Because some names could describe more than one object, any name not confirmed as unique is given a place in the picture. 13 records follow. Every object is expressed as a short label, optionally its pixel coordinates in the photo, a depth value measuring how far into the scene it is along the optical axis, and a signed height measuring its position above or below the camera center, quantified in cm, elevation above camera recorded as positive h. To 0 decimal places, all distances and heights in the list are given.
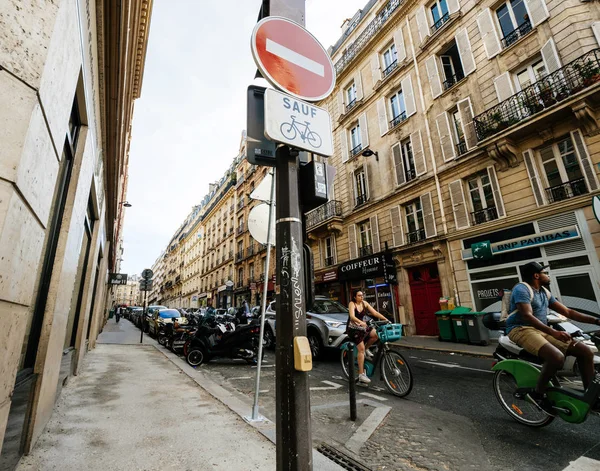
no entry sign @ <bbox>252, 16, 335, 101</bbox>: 197 +174
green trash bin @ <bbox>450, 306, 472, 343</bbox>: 1024 -67
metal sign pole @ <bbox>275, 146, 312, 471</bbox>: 153 -11
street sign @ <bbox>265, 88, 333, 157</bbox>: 178 +115
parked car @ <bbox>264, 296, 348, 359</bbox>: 726 -34
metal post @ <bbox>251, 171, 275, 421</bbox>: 348 +85
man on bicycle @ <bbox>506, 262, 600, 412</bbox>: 293 -32
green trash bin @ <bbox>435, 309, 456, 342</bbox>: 1076 -75
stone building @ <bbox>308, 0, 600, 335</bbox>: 978 +594
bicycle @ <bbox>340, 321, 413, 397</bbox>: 439 -86
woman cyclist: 498 -44
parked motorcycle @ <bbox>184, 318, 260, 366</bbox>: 730 -67
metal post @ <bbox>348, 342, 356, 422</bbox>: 351 -96
